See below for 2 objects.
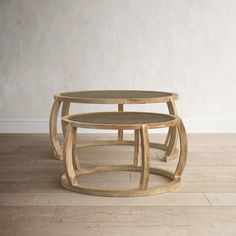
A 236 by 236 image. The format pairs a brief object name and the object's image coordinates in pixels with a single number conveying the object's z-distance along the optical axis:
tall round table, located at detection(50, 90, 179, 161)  2.61
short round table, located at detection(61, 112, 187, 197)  2.17
